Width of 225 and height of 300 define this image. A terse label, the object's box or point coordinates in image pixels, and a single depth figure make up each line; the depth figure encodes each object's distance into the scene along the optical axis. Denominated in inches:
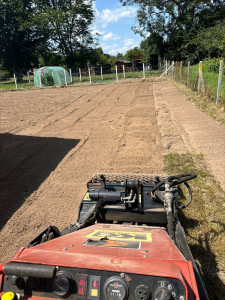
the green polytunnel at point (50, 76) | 1135.0
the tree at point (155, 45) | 1453.0
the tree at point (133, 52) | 3029.0
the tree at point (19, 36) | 1771.7
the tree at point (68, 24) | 1752.6
